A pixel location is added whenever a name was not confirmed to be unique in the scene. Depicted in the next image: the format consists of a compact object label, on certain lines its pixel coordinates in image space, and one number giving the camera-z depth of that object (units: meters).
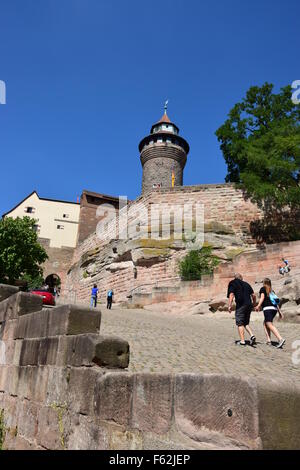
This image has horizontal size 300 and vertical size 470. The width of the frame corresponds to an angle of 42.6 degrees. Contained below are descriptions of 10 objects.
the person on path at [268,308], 7.61
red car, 13.82
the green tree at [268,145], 21.59
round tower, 38.28
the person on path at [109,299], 19.82
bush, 20.39
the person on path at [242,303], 7.49
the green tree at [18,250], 27.11
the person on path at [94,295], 20.94
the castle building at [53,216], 45.62
